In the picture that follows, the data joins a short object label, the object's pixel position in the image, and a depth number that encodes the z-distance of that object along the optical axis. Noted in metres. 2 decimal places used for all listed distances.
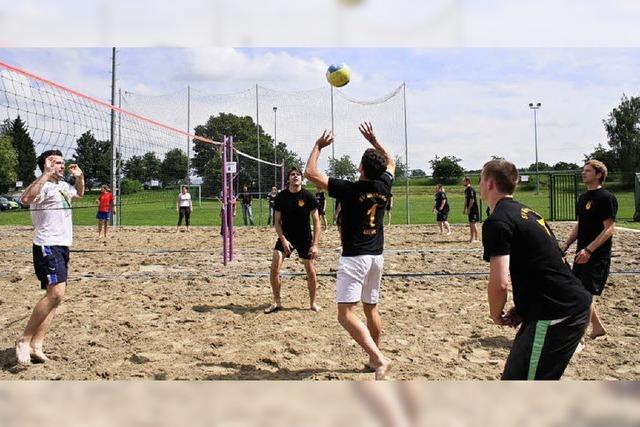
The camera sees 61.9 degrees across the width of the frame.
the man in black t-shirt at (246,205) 18.67
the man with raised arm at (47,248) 4.08
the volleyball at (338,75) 6.45
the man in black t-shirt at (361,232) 3.61
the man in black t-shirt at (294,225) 5.58
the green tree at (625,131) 45.75
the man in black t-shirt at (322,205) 15.07
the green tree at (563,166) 42.61
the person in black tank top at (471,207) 11.89
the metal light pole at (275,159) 21.50
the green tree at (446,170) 35.95
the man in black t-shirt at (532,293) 2.30
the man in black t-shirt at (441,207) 13.81
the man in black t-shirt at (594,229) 4.25
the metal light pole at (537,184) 29.27
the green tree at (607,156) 45.29
